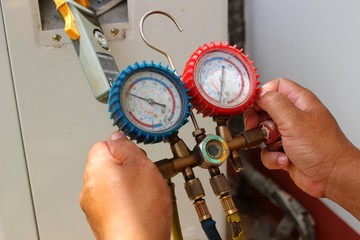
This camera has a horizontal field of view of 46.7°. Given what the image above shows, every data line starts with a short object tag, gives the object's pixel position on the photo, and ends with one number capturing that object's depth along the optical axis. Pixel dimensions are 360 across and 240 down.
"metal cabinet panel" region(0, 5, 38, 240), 0.66
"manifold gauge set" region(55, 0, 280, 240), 0.50
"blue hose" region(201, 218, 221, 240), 0.51
